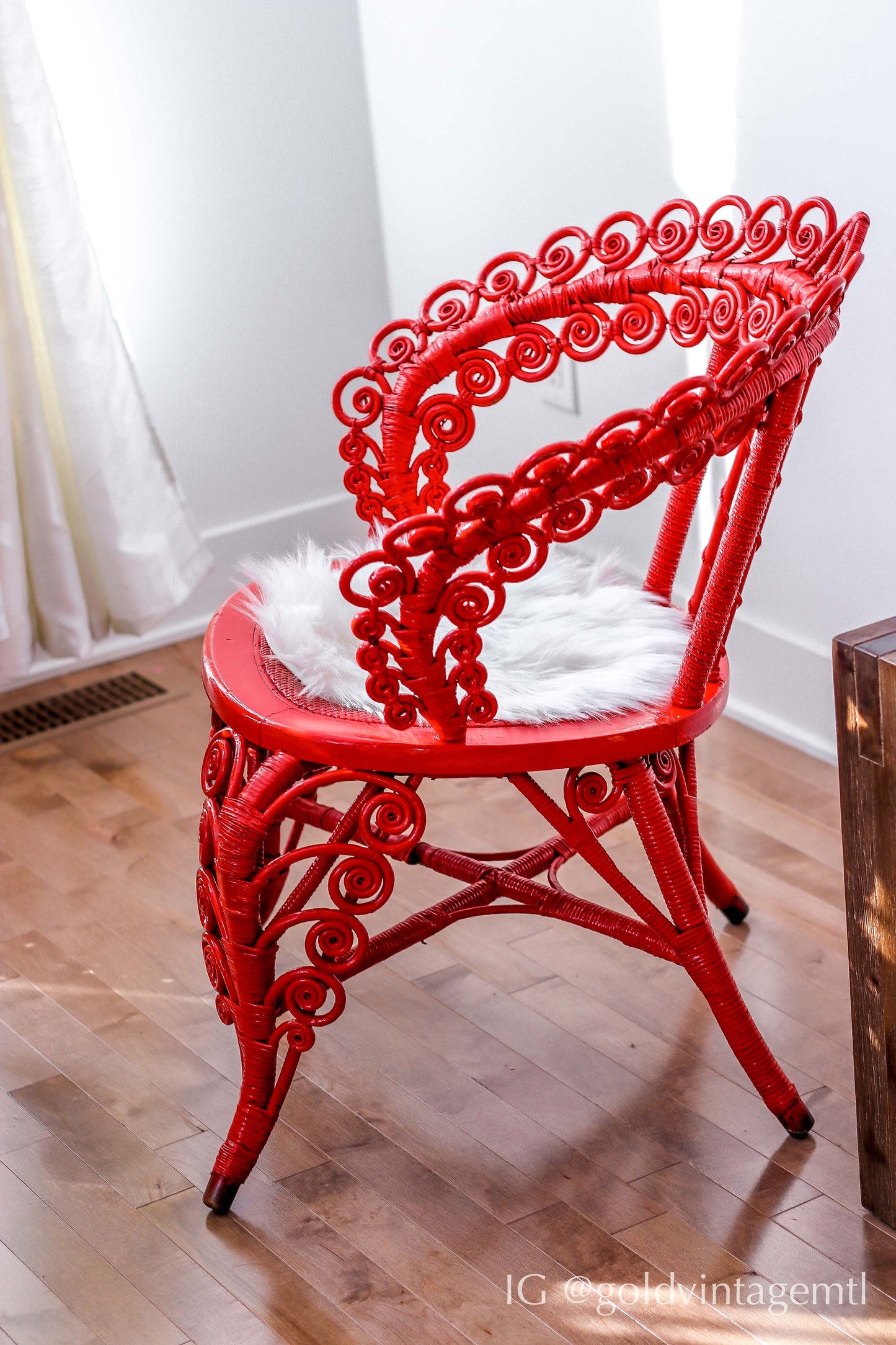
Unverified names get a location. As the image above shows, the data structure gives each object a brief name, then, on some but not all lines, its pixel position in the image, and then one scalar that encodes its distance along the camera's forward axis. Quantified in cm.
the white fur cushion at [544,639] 271
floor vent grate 374
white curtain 358
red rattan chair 258
